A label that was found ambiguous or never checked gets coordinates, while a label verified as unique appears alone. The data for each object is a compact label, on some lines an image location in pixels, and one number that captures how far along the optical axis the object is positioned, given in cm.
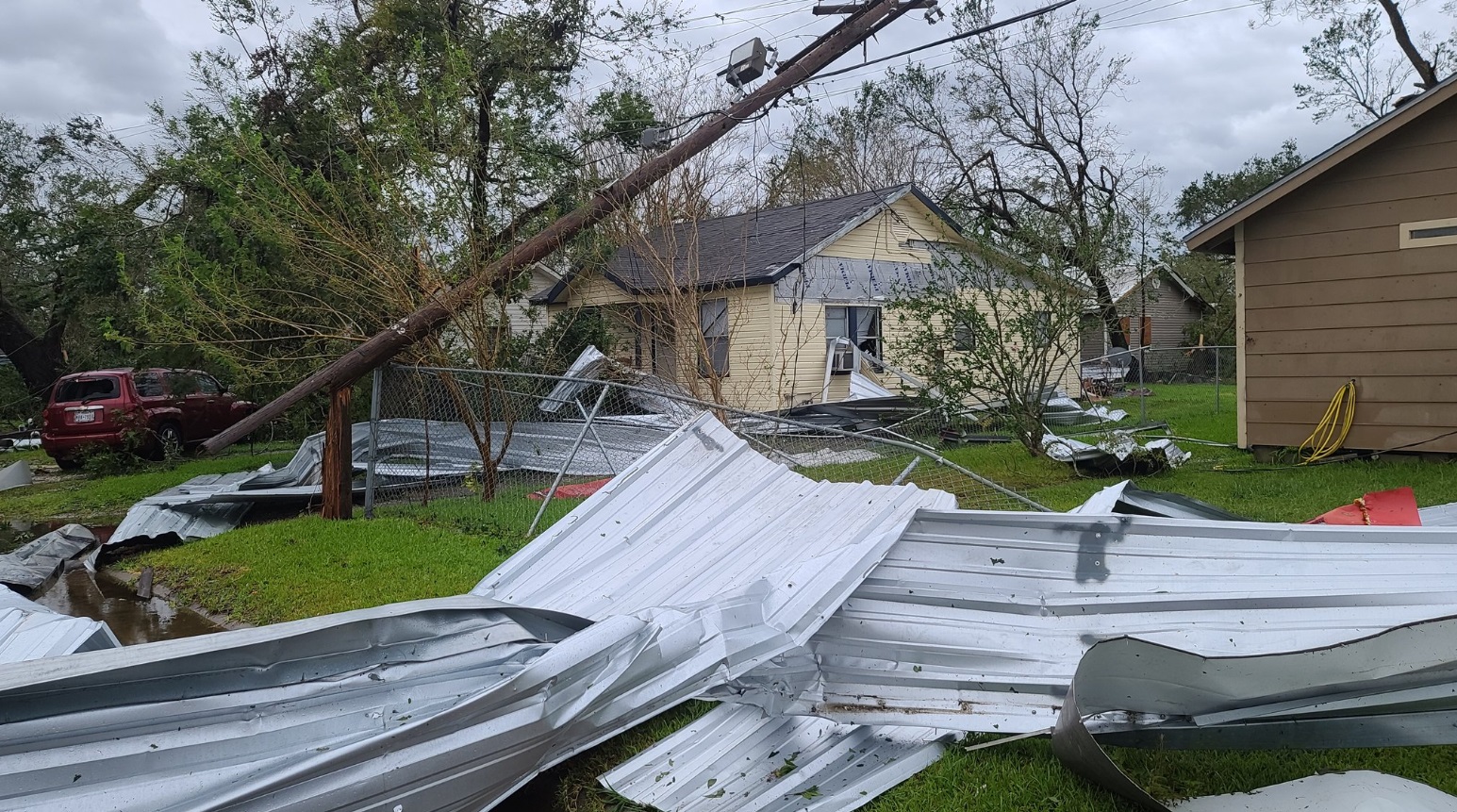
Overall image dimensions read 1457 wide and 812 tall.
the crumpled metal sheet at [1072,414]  1442
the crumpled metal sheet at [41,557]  714
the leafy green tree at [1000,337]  991
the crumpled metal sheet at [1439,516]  456
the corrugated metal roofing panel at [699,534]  384
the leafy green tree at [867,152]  2916
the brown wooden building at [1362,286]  872
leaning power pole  820
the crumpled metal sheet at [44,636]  384
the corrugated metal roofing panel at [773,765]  294
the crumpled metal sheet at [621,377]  1038
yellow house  1385
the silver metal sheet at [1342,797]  244
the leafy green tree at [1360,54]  2177
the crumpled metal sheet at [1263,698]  250
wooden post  827
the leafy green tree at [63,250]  1445
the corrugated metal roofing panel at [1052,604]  310
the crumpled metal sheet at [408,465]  884
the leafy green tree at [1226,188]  4303
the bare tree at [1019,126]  2595
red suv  1455
